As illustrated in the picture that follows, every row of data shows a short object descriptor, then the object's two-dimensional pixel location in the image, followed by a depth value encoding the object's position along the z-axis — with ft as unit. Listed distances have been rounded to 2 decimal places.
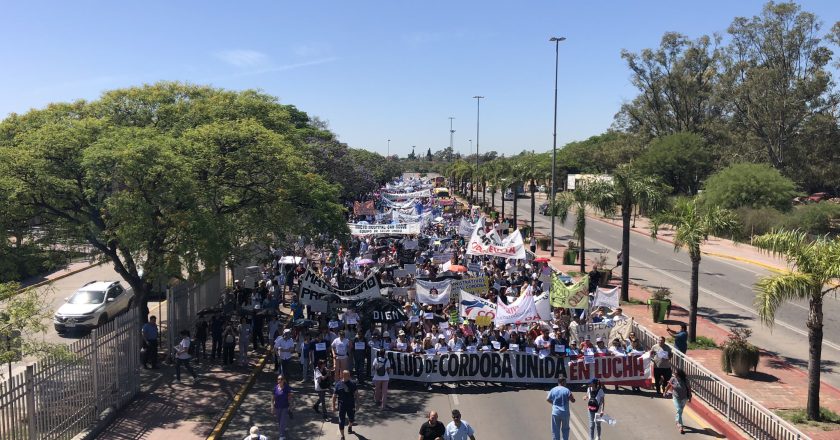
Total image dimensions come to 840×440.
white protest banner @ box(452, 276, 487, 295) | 65.82
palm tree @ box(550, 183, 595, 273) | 98.52
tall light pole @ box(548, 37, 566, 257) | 127.89
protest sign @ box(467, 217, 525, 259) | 82.99
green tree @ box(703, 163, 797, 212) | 162.40
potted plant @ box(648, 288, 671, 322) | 71.82
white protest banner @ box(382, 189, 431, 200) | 204.29
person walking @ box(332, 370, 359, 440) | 40.78
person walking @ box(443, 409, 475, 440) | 32.91
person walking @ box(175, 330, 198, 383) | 52.70
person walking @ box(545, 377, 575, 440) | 37.40
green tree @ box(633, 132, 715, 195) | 215.92
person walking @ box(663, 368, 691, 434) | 41.75
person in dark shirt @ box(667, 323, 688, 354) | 54.65
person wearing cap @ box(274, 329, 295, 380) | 51.52
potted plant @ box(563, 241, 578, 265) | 114.62
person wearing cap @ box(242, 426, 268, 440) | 32.45
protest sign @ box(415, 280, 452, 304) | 63.16
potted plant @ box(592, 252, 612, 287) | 92.03
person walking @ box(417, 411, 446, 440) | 32.89
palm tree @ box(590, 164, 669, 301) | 81.00
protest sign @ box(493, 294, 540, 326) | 56.58
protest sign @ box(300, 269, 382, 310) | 61.16
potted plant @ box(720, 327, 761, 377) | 53.83
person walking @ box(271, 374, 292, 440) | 40.34
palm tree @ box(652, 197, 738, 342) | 61.26
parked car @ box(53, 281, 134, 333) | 68.23
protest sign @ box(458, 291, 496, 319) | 57.93
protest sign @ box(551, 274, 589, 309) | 62.08
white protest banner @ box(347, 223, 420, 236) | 105.91
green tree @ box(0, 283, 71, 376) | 33.50
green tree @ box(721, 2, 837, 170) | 189.26
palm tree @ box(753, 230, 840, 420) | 40.93
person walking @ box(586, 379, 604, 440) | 39.34
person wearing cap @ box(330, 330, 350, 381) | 49.39
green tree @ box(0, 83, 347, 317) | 50.16
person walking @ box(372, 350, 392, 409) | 46.94
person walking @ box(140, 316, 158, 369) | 55.98
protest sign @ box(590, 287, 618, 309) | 64.75
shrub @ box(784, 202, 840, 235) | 149.18
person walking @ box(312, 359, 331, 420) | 44.55
